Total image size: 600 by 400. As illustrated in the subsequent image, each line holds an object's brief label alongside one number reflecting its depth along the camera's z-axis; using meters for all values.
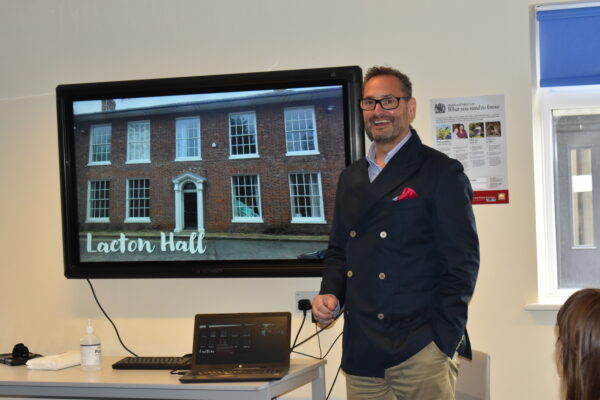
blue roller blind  3.43
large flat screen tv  3.54
